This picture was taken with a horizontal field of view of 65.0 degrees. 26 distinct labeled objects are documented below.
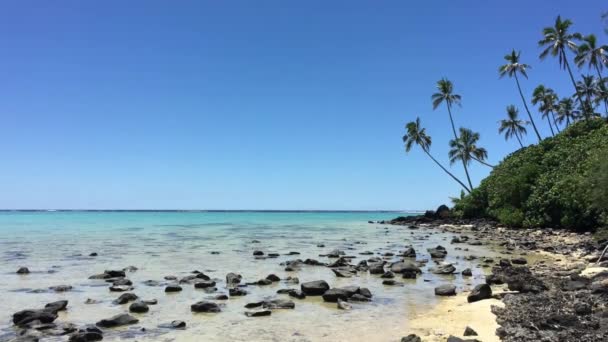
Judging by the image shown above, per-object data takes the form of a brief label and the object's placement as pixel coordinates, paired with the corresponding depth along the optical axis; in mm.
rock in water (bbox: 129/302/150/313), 12672
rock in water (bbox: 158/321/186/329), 11098
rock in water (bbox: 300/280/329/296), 15062
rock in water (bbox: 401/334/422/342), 9402
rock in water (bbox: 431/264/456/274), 19869
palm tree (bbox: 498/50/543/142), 64062
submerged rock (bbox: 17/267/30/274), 19414
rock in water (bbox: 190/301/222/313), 12805
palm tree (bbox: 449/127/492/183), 77062
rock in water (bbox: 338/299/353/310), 13234
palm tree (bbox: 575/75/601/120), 71231
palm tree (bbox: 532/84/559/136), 76738
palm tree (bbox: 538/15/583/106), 56281
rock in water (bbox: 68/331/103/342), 9859
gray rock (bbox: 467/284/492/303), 13414
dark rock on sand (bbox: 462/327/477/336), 9727
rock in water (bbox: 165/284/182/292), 15656
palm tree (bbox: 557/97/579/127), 82000
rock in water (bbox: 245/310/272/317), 12266
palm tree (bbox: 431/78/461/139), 72750
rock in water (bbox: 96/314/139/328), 11090
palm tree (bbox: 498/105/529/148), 79625
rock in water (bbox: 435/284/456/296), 14913
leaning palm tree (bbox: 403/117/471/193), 78750
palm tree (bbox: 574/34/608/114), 58031
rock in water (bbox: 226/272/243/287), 17172
